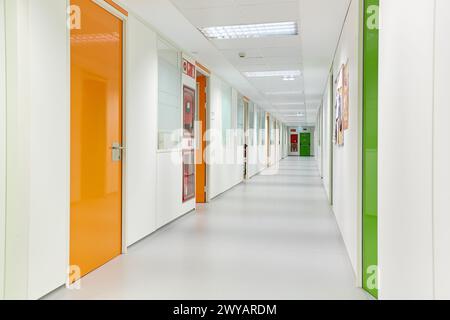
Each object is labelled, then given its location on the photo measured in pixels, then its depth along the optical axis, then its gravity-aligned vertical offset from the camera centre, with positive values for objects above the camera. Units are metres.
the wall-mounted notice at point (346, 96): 5.00 +0.71
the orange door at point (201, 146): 9.72 +0.11
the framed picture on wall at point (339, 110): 5.78 +0.64
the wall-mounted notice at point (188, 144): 8.09 +0.13
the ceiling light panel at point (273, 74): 10.25 +2.01
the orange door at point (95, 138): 4.13 +0.13
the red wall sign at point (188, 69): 7.96 +1.69
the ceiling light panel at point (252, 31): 6.39 +2.00
